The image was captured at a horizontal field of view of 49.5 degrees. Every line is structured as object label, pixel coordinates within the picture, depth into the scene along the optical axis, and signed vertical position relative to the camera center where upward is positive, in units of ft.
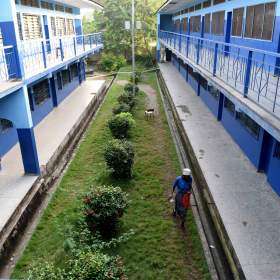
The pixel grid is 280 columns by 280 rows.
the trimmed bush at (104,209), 24.30 -13.58
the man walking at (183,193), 25.12 -12.87
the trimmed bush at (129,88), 68.85 -12.54
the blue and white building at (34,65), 28.04 -3.84
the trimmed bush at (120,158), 32.83 -13.14
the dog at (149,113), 54.29 -14.14
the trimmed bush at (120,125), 44.29 -13.12
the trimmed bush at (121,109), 53.12 -13.01
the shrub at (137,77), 88.19 -13.40
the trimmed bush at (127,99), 59.10 -12.82
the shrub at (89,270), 17.31 -13.18
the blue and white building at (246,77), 23.77 -4.92
